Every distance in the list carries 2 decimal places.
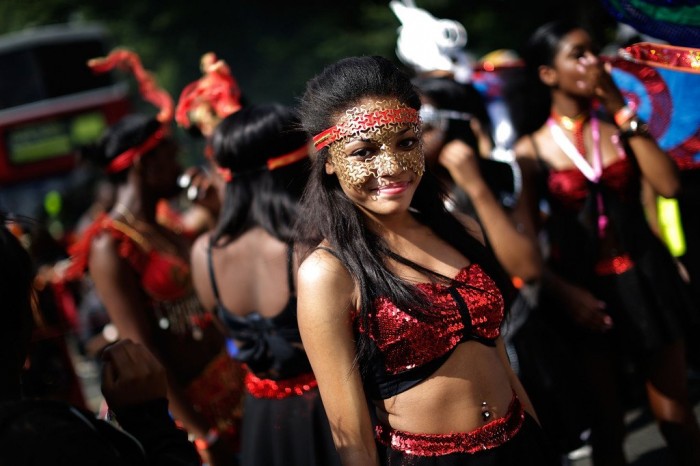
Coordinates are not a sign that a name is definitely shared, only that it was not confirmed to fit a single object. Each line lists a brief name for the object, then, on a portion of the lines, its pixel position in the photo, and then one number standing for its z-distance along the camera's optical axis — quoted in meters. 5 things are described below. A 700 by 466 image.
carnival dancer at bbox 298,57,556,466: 2.21
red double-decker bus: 14.24
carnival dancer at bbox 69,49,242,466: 3.81
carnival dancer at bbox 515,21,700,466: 3.45
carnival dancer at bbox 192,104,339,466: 3.07
